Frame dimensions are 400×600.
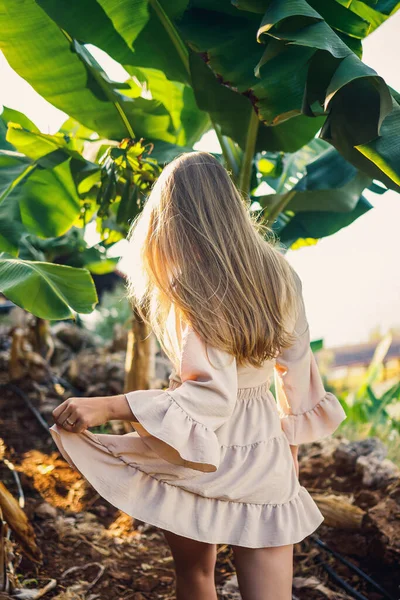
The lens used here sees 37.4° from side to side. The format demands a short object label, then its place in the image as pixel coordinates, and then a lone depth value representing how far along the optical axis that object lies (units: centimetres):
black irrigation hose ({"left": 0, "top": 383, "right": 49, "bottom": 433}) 434
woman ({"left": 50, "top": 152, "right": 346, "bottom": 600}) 137
